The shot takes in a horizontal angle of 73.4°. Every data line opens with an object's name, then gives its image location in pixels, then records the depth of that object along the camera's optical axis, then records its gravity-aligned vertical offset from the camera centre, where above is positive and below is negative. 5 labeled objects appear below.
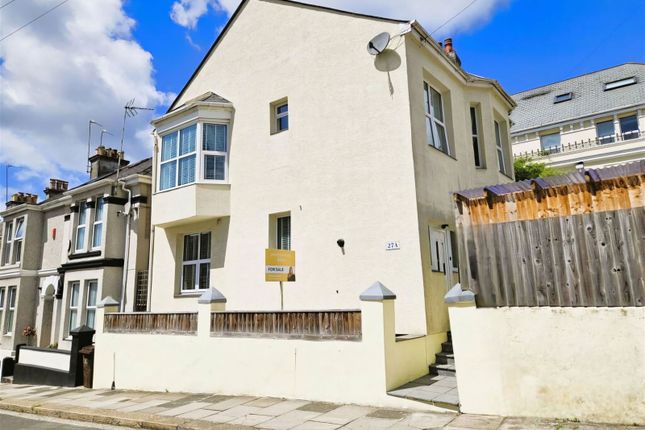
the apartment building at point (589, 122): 24.11 +10.04
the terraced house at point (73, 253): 15.69 +2.13
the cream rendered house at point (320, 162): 9.49 +3.49
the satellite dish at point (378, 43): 9.91 +5.72
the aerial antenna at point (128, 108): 16.28 +7.24
